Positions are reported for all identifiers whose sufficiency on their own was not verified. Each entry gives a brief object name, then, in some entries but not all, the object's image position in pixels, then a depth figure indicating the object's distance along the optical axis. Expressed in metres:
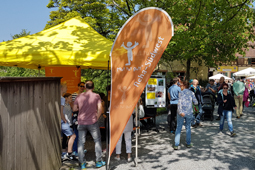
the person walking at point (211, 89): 11.95
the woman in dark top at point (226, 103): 8.33
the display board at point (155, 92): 8.03
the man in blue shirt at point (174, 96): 8.42
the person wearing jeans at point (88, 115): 5.39
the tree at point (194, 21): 11.04
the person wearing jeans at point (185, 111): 6.81
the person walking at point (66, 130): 5.71
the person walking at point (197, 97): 9.82
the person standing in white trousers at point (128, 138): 5.92
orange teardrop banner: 5.09
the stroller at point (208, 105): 11.49
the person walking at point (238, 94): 11.76
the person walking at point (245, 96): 14.56
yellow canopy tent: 6.51
